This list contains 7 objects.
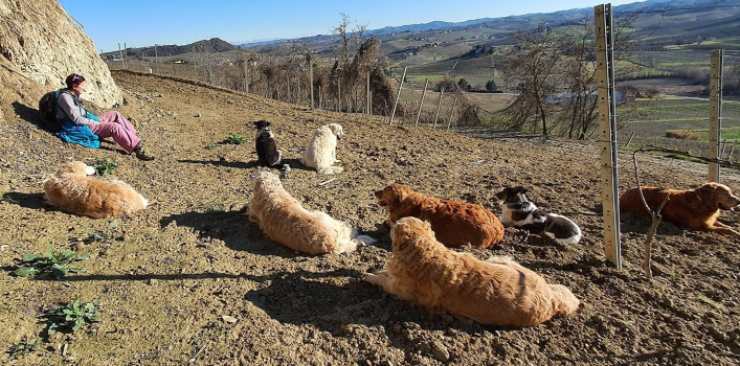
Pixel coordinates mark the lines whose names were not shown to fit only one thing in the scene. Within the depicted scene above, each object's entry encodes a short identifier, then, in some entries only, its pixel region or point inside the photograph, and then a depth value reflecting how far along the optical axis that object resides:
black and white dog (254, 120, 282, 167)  8.91
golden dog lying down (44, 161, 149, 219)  5.76
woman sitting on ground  8.07
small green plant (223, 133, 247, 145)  10.57
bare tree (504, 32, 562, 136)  19.52
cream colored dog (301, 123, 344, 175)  9.07
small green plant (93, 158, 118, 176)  7.48
